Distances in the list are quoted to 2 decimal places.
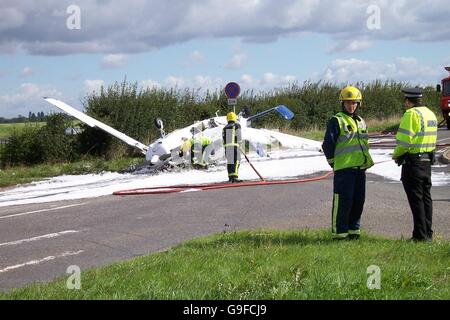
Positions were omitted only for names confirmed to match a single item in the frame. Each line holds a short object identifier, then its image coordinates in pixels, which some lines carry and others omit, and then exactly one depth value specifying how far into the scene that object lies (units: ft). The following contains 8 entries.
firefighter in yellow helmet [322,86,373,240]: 27.76
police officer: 27.40
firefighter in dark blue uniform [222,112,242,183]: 54.13
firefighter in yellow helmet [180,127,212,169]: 68.59
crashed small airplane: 68.64
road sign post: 56.59
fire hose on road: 50.90
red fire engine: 112.16
